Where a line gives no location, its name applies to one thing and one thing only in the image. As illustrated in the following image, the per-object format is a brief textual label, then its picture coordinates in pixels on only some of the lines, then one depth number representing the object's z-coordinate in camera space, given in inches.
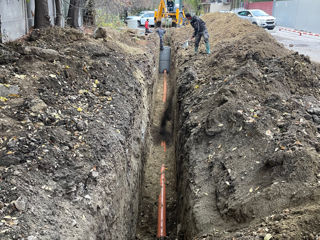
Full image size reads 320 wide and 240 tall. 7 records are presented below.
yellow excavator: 768.4
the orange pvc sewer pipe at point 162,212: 233.8
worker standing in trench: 680.7
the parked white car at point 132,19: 1029.2
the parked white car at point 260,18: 924.6
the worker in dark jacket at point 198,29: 449.9
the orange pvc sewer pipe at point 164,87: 537.0
